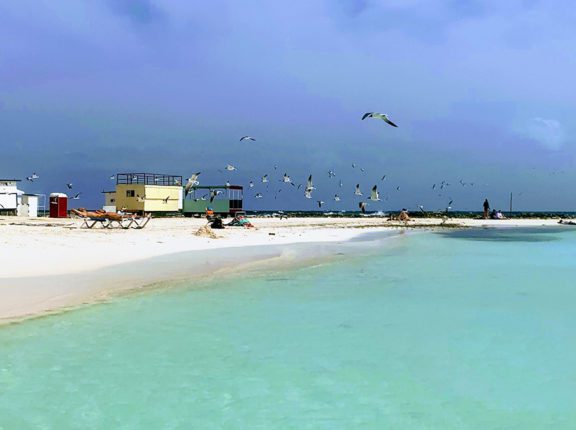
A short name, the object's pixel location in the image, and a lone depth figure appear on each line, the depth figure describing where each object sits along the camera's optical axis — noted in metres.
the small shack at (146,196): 58.88
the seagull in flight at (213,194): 61.84
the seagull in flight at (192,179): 36.36
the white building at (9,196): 54.34
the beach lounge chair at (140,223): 34.42
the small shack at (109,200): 61.70
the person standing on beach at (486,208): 80.69
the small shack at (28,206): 55.34
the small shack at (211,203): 64.38
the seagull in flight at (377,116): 17.45
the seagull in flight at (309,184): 40.06
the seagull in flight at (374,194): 42.41
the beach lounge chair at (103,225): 33.06
